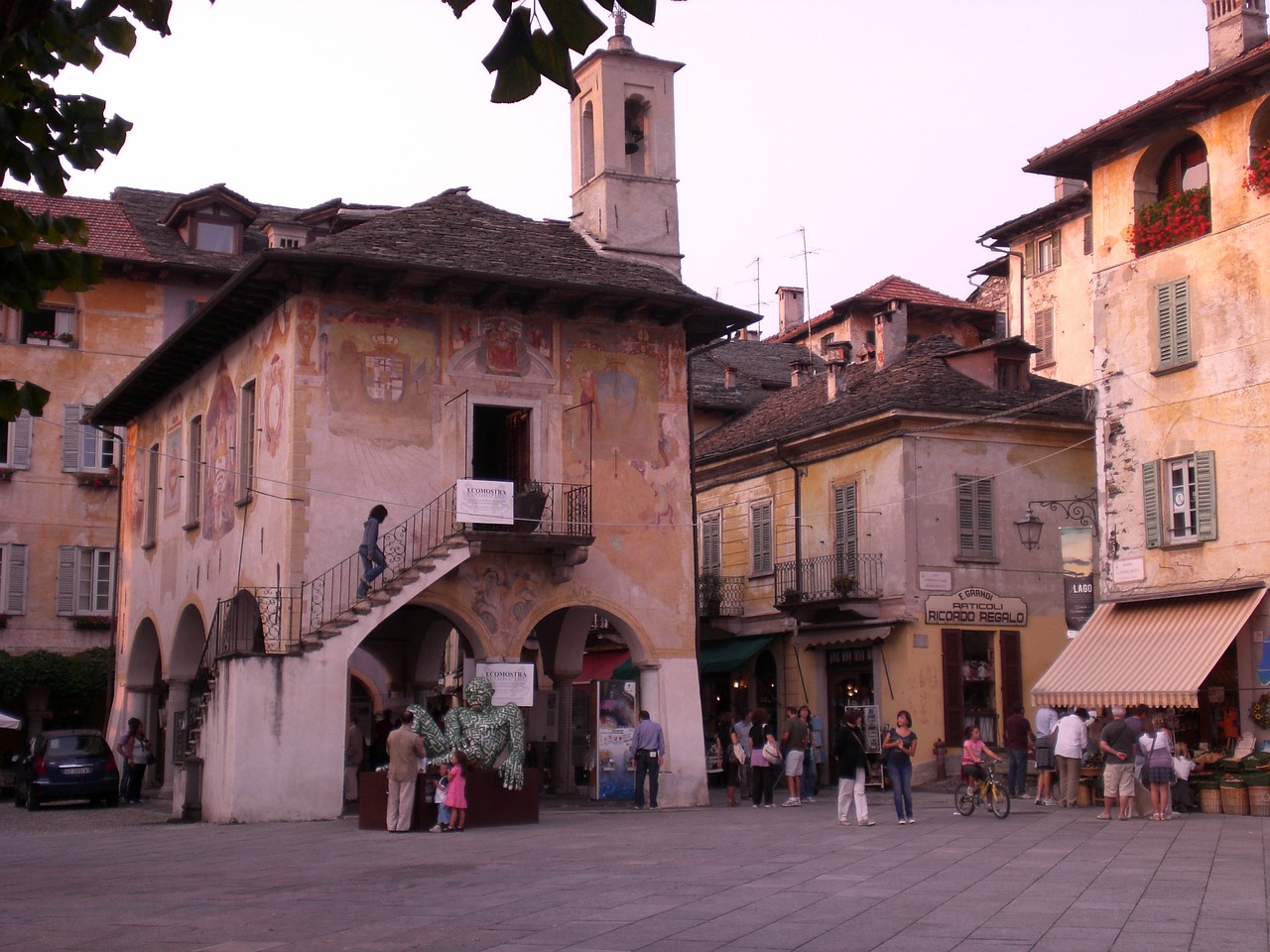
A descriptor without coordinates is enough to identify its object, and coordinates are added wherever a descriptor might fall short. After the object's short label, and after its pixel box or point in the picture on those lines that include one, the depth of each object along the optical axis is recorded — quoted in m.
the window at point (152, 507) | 33.88
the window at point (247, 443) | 27.09
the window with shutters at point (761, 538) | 36.56
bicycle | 21.56
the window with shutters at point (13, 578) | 38.38
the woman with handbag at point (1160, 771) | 21.48
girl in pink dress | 20.33
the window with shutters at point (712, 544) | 38.84
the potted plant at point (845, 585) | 32.56
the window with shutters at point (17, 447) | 39.09
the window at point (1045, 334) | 43.81
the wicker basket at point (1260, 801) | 22.16
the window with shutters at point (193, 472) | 30.73
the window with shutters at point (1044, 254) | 43.88
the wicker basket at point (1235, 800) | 22.39
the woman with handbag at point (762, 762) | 25.38
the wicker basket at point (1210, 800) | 22.86
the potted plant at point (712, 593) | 37.25
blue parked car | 29.34
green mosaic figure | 20.44
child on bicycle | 22.11
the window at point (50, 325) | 39.91
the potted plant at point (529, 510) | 25.48
